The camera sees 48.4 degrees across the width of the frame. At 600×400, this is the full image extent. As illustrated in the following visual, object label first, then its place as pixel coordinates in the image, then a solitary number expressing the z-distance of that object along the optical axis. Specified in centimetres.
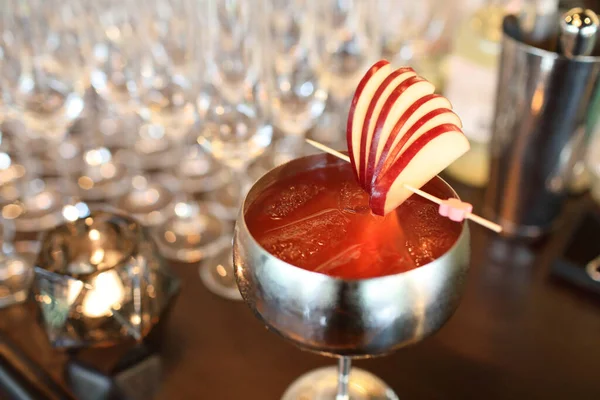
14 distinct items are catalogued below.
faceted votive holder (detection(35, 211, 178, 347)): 65
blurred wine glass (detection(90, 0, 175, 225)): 89
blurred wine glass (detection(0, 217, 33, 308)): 79
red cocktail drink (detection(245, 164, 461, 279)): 48
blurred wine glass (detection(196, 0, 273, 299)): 80
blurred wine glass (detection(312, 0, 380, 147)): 94
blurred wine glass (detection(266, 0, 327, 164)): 85
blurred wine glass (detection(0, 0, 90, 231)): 85
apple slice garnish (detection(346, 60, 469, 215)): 49
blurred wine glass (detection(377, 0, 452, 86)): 98
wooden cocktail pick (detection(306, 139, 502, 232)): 48
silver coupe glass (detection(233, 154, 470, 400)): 46
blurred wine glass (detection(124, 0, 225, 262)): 86
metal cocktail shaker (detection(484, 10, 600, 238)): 75
